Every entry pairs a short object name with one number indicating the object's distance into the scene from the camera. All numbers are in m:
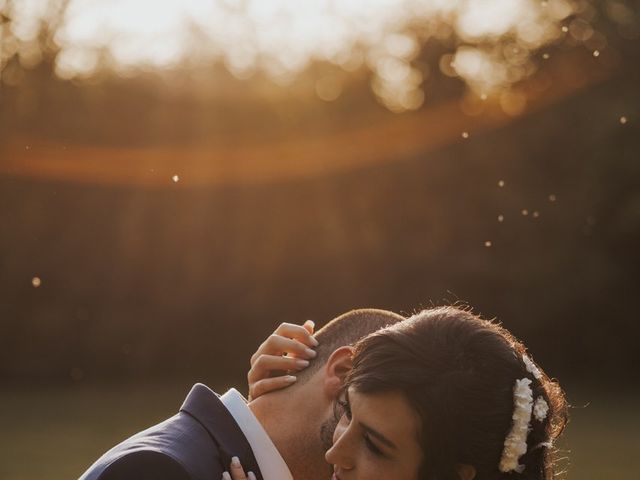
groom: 3.44
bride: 3.63
